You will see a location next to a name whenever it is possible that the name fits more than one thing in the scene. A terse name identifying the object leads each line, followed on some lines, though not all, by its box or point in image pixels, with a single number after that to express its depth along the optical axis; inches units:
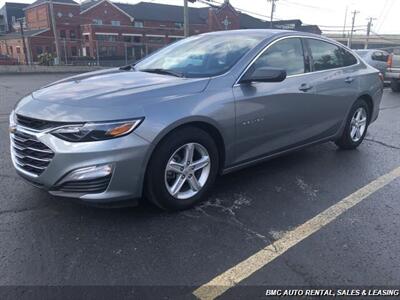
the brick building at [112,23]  2059.5
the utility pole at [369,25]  2665.4
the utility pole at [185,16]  1022.6
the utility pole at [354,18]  2636.6
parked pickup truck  548.1
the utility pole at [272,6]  2057.1
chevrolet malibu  119.3
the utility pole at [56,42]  1167.3
